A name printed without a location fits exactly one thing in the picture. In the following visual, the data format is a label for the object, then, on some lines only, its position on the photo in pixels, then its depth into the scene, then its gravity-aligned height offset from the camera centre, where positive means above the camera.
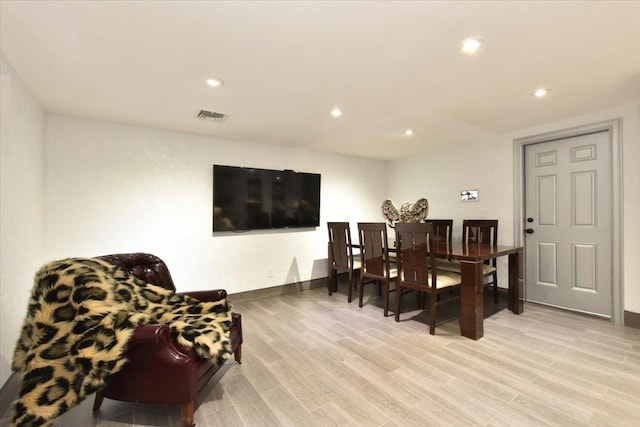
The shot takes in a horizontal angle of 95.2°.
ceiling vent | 2.93 +1.02
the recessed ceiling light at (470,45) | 1.74 +1.03
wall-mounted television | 3.78 +0.21
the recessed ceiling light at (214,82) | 2.22 +1.02
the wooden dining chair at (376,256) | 3.32 -0.51
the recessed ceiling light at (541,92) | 2.48 +1.04
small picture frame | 4.18 +0.26
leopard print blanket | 1.41 -0.65
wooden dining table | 2.67 -0.68
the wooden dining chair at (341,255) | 3.90 -0.58
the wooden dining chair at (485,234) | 3.74 -0.28
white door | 3.13 -0.11
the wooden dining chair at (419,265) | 2.80 -0.53
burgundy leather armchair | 1.55 -0.86
